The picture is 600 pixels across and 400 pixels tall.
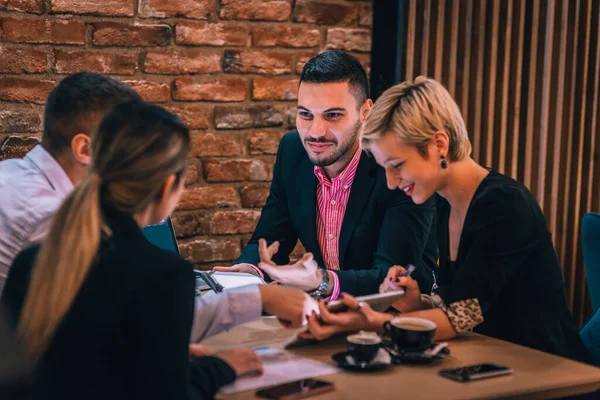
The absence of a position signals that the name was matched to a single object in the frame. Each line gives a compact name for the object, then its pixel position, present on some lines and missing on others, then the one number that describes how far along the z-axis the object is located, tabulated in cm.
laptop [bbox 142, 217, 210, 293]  256
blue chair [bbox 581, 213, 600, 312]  238
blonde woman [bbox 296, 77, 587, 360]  173
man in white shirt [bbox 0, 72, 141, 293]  167
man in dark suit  243
